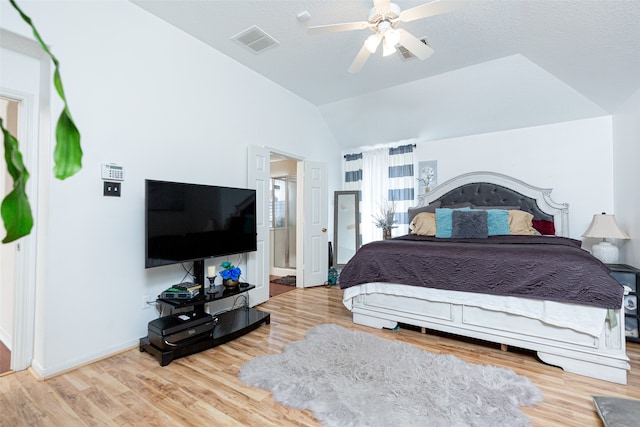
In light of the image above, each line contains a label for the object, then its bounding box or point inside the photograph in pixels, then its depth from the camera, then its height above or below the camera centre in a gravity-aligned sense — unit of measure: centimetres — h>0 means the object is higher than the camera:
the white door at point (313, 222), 471 -6
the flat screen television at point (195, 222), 247 -3
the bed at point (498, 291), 209 -61
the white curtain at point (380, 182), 514 +66
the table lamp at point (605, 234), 313 -18
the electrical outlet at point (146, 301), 271 -77
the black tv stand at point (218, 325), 236 -103
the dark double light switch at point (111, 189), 244 +25
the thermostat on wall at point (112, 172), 243 +39
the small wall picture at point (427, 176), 489 +71
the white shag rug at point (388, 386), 168 -112
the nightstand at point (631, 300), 262 -74
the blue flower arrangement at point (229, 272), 304 -56
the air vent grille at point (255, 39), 302 +192
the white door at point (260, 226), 374 -10
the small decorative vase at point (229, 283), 306 -67
